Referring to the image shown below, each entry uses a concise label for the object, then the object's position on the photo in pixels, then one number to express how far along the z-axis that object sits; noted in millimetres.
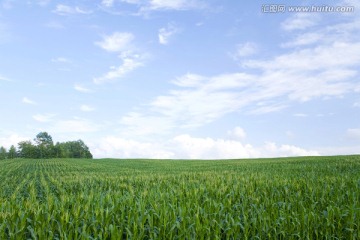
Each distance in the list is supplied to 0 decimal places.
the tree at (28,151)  145988
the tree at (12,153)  160275
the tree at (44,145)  146250
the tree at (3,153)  159938
